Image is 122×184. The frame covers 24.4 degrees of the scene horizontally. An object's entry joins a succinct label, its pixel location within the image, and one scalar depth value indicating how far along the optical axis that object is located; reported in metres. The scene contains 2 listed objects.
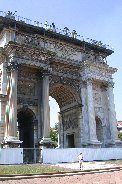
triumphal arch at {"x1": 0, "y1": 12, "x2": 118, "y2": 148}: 27.64
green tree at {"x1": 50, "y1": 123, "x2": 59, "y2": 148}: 67.69
